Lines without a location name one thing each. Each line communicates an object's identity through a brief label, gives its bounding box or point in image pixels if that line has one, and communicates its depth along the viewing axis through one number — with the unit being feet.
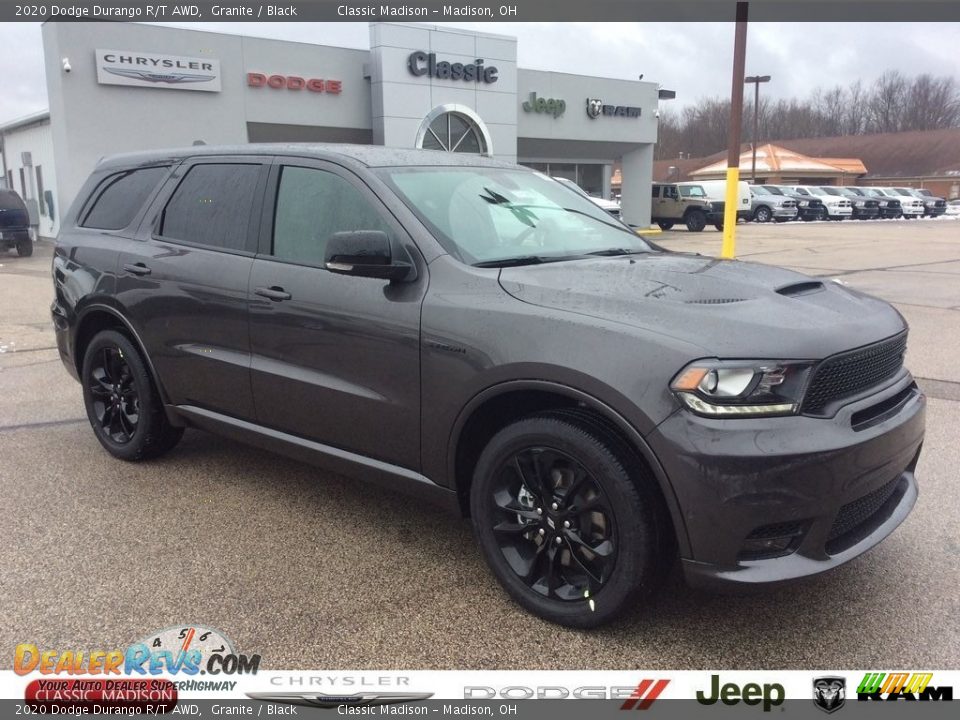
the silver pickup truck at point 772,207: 126.31
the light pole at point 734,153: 32.80
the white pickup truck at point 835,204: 138.00
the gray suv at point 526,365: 8.52
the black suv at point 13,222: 65.67
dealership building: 64.49
